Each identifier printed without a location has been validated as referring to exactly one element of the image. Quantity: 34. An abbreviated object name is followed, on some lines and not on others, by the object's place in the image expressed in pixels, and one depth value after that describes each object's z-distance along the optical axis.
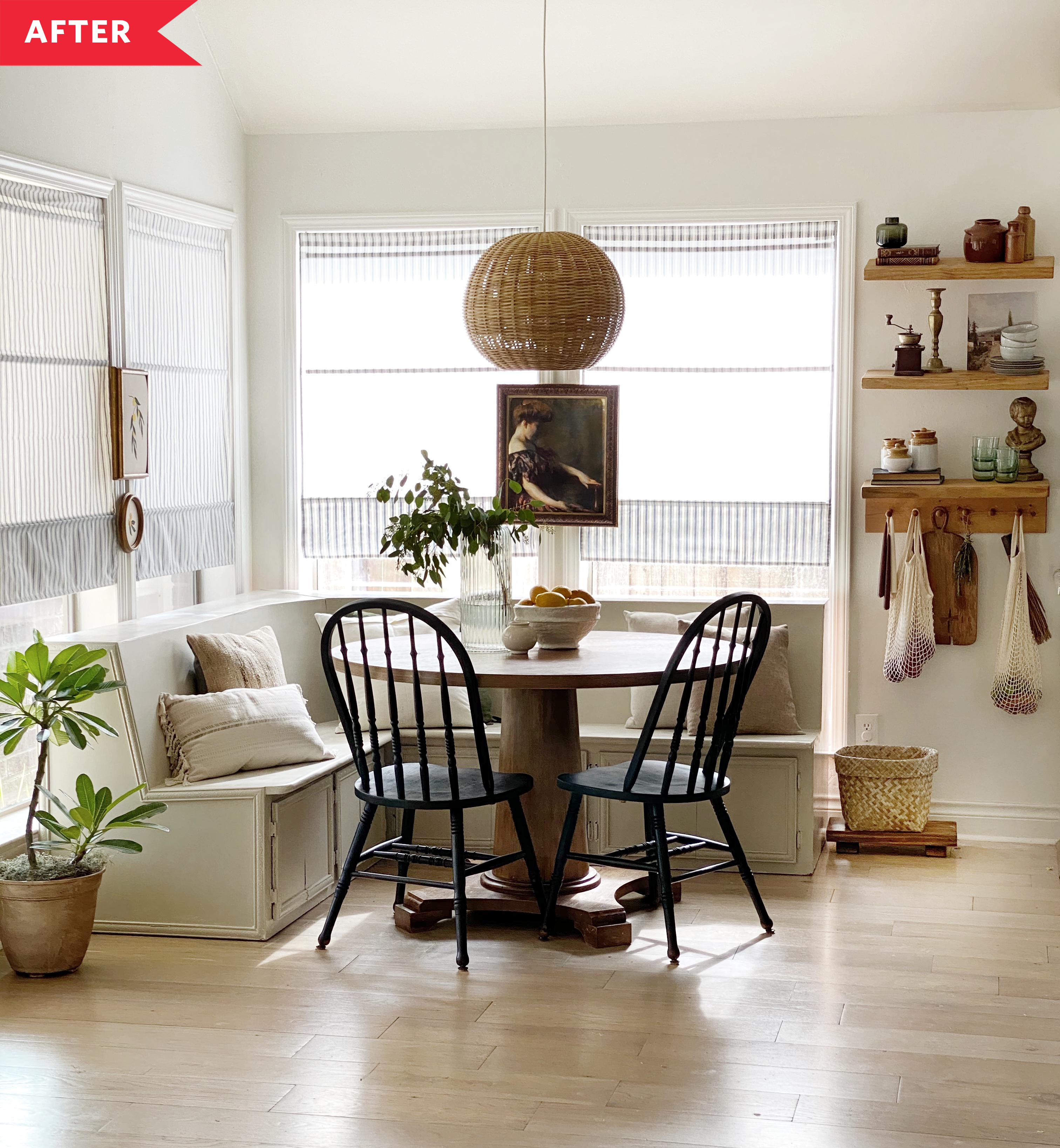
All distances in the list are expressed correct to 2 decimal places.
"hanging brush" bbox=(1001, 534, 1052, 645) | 4.87
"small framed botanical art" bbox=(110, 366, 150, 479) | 4.43
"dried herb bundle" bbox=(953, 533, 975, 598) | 4.92
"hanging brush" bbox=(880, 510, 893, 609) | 4.98
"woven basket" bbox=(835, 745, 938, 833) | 4.72
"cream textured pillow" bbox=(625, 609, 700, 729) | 4.66
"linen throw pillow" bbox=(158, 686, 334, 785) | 4.04
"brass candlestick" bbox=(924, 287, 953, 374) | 4.86
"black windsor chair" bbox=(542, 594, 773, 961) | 3.60
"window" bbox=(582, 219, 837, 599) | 5.11
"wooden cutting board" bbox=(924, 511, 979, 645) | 4.98
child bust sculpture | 4.85
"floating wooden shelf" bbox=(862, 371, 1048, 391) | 4.77
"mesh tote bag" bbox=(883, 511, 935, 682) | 4.89
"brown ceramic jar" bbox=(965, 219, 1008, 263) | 4.76
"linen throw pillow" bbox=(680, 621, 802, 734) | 4.64
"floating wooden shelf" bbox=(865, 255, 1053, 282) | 4.74
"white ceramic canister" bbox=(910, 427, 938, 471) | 4.88
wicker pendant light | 3.84
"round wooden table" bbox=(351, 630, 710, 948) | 3.82
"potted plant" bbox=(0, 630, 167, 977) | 3.54
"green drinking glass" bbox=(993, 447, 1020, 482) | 4.84
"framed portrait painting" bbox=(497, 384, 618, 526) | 5.22
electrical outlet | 5.09
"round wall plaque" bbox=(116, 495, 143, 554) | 4.47
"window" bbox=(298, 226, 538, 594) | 5.34
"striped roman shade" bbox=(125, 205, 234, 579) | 4.65
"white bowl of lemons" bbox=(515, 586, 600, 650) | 3.95
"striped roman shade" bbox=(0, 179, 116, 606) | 3.93
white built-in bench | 3.91
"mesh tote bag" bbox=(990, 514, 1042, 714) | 4.82
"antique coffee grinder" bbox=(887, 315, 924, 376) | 4.84
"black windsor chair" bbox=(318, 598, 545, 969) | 3.55
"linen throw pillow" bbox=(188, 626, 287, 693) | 4.30
